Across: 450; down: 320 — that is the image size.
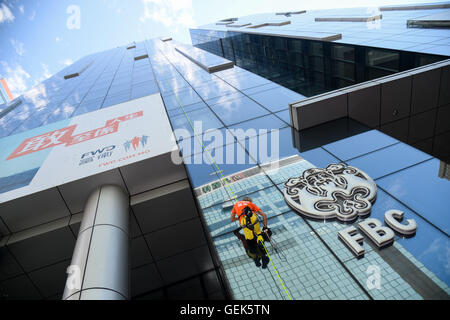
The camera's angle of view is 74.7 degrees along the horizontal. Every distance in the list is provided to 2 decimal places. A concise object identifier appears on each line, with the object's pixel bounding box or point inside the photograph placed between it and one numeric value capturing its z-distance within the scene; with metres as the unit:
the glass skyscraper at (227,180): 5.89
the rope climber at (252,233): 6.32
